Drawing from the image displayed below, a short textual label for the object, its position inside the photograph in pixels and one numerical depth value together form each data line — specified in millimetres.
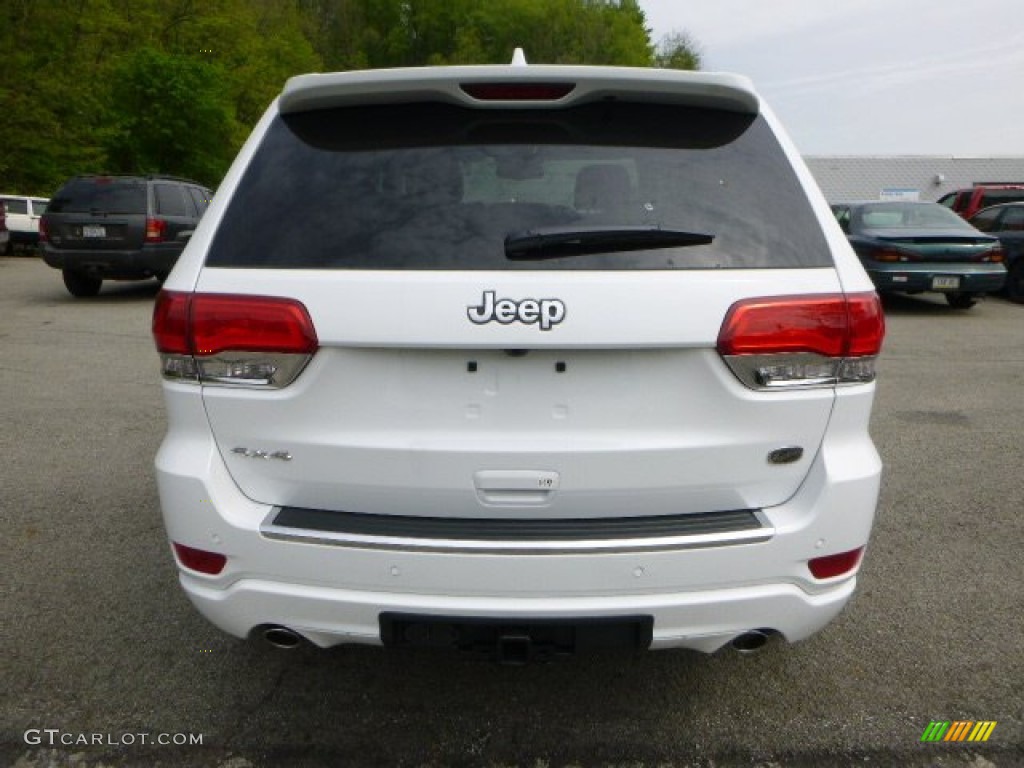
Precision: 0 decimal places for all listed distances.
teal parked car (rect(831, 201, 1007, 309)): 11289
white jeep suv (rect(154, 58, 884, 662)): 1996
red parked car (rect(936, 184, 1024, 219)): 16984
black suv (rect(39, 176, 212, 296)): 12227
